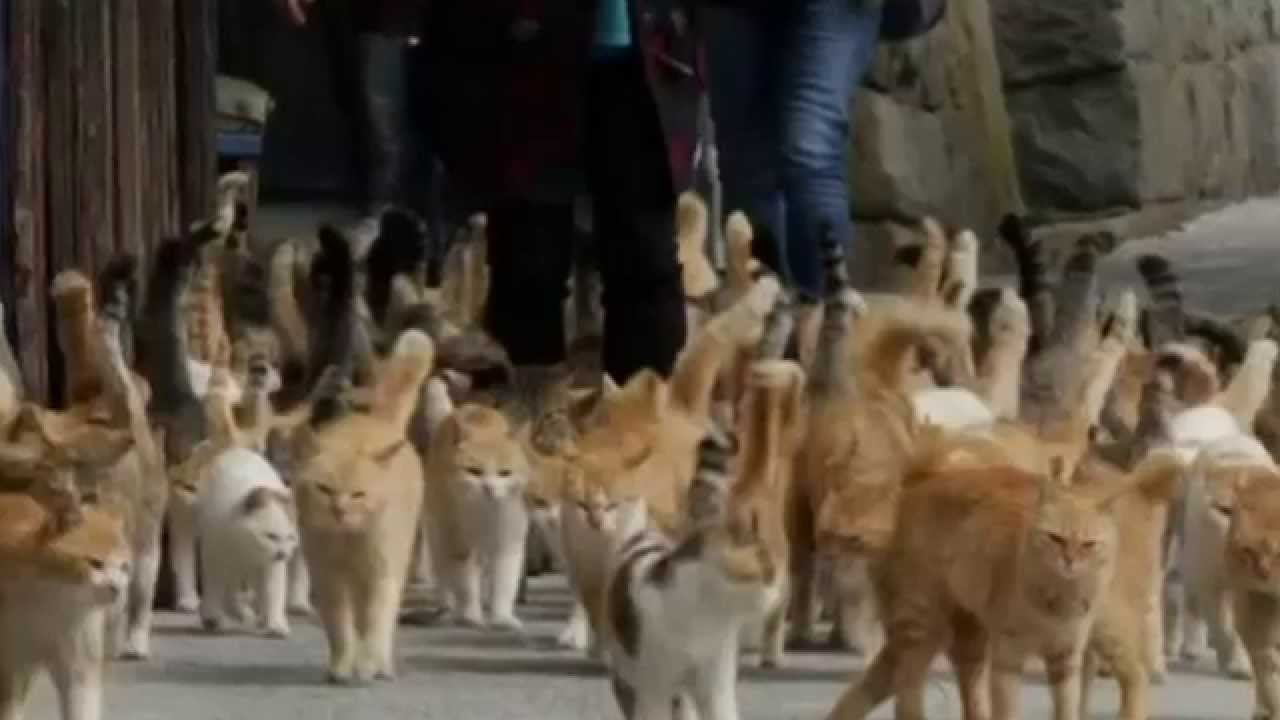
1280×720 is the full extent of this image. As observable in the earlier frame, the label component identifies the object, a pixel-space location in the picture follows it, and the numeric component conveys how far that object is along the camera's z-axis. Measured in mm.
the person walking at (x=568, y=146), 11361
